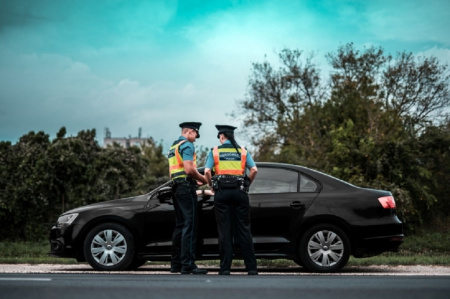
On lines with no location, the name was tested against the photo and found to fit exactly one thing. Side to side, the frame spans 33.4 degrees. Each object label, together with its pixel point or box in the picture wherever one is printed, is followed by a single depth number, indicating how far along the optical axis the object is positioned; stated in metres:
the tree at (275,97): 37.50
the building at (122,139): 120.81
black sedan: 10.33
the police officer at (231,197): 9.88
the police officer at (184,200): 10.07
